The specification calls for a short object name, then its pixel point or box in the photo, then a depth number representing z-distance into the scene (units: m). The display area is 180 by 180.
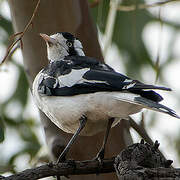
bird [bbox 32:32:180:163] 4.25
